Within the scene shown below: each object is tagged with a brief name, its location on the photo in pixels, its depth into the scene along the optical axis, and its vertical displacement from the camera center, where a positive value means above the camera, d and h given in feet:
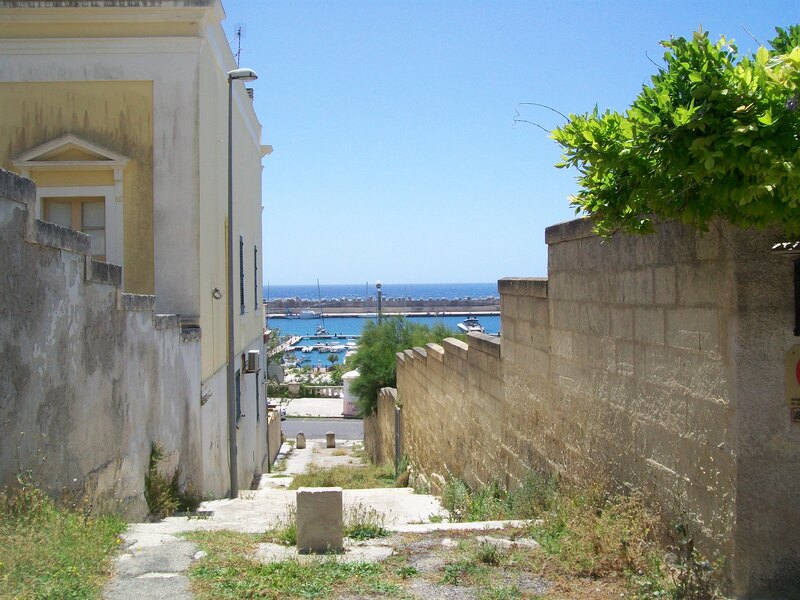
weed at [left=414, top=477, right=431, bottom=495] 47.56 -10.95
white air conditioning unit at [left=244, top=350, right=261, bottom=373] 64.23 -4.81
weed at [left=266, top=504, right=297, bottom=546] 21.86 -6.21
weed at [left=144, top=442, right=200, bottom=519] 32.76 -7.65
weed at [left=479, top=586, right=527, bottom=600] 16.87 -5.96
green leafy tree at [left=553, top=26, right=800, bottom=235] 13.52 +2.63
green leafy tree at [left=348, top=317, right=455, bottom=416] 92.84 -5.97
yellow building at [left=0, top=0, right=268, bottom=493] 44.39 +9.25
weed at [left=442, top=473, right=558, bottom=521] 24.64 -6.72
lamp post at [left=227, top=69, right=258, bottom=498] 48.67 -5.51
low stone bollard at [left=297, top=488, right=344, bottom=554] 20.77 -5.51
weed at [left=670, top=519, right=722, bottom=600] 15.65 -5.31
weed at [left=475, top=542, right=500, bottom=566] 19.15 -5.87
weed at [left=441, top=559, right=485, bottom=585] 18.08 -6.00
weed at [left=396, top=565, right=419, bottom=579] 18.56 -6.04
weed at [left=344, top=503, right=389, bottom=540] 22.26 -6.13
